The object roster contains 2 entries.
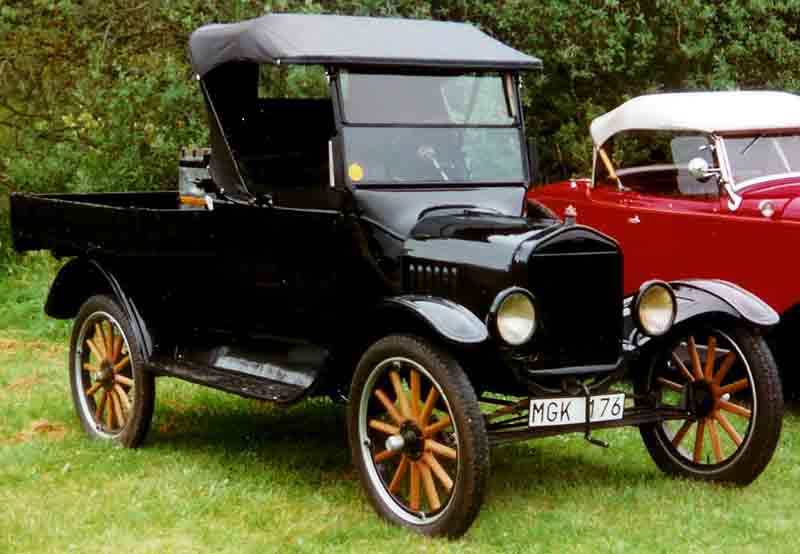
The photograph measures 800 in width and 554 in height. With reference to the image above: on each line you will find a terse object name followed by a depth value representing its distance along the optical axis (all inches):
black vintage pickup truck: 214.1
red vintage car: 299.6
